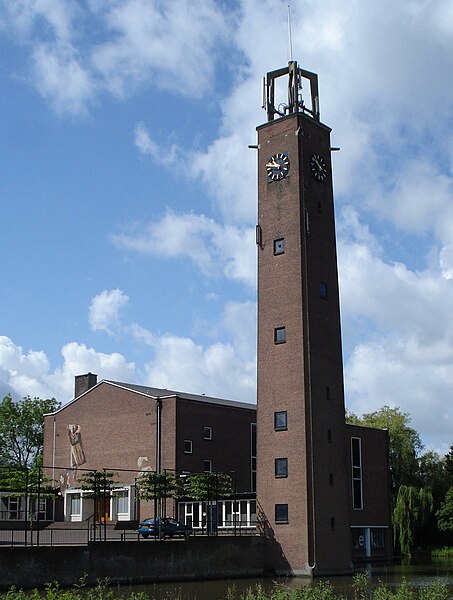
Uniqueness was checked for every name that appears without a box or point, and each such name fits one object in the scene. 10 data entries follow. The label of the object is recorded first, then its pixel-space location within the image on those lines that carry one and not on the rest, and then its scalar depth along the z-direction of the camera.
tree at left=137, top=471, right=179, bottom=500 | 46.44
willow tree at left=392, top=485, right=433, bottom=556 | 64.25
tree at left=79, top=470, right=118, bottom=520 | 43.03
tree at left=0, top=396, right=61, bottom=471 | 83.12
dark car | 44.78
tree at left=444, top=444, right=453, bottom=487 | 72.12
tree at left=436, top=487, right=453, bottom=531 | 66.06
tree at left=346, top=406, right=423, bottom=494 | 70.88
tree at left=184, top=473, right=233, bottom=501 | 46.72
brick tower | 43.59
